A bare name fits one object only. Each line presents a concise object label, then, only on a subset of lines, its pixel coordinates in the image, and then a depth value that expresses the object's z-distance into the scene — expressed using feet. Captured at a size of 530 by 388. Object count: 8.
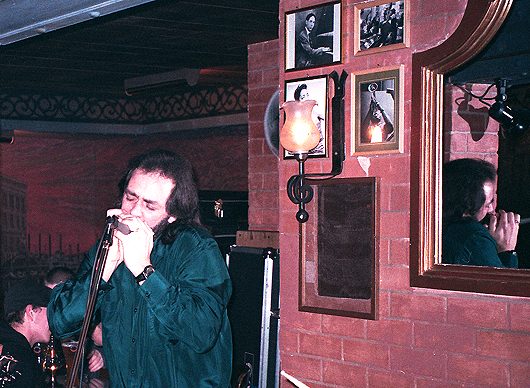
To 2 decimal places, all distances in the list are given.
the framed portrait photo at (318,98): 8.18
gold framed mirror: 6.72
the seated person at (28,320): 8.75
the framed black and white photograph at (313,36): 8.05
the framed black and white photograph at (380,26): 7.40
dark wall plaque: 7.77
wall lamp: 7.69
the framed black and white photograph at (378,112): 7.47
